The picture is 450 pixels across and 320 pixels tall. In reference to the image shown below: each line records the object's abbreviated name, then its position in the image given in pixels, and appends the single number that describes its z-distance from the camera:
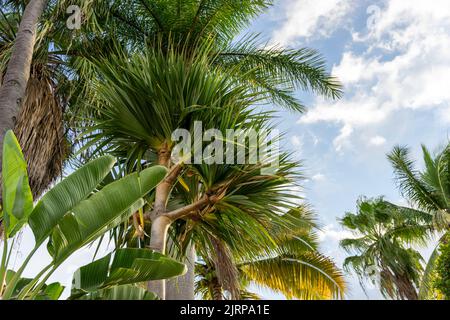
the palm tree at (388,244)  10.25
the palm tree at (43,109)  4.02
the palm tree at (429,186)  9.23
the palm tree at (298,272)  7.67
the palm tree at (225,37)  5.56
